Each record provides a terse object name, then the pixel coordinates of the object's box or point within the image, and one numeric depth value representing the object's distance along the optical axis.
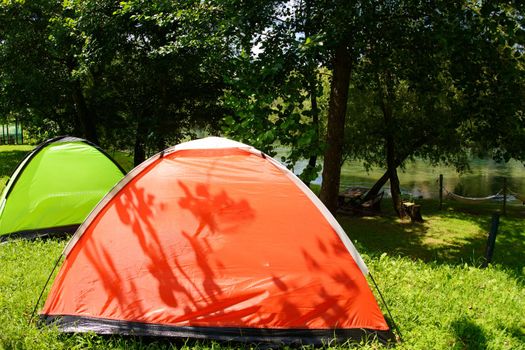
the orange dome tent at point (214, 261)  3.62
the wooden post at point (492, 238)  5.77
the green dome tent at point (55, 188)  6.38
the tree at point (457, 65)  7.27
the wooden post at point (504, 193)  15.24
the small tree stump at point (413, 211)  13.11
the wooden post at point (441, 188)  15.93
